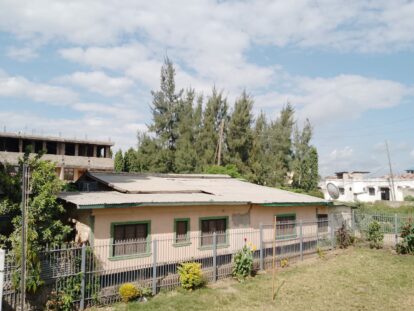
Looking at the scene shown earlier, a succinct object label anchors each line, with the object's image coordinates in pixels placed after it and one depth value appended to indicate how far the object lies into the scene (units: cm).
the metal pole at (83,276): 1123
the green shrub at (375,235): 2125
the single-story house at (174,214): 1312
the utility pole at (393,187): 4666
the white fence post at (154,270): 1277
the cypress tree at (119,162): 4244
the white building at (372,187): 4944
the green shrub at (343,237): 2144
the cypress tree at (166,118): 4253
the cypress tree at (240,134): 4191
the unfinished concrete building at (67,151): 3962
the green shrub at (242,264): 1521
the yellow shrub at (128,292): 1193
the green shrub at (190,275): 1343
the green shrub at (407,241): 1969
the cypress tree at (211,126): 4128
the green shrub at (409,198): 4503
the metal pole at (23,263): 920
